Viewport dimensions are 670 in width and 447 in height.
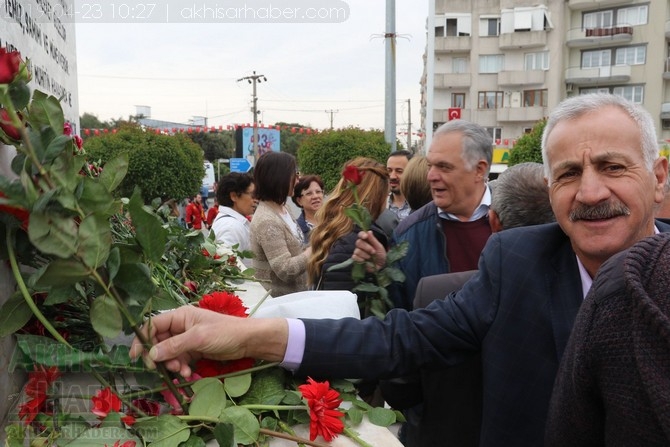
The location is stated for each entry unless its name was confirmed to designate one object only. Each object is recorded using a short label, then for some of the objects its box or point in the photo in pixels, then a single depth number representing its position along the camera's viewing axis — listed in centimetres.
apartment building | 3875
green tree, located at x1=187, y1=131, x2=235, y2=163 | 5034
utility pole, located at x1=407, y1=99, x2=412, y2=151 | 6643
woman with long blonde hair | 321
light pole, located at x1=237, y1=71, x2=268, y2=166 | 4091
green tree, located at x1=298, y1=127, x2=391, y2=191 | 1631
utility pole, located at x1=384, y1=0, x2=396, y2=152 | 1010
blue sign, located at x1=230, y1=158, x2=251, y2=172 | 2384
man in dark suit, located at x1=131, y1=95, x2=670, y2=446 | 144
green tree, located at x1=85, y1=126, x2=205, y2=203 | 1438
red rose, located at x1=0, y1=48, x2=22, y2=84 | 106
